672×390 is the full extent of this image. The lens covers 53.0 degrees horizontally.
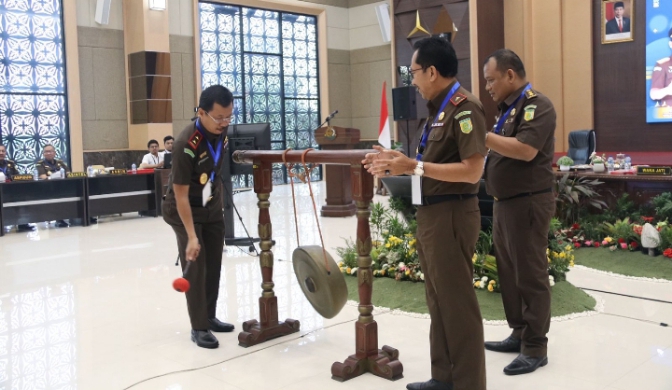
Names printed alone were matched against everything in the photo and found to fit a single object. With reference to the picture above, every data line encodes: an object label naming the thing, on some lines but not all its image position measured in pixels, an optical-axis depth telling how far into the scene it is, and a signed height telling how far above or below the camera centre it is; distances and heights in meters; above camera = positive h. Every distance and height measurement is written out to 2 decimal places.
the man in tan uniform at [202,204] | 3.54 -0.25
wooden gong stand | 3.14 -0.66
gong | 3.34 -0.63
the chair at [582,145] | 8.58 +0.06
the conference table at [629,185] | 6.22 -0.34
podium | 9.22 -0.31
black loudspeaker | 10.93 +0.83
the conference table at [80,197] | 8.65 -0.50
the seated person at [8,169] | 8.77 -0.09
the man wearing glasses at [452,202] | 2.47 -0.18
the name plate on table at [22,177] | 8.65 -0.19
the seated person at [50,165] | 9.27 -0.04
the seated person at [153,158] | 10.48 +0.03
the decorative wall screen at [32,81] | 10.52 +1.31
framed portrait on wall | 9.47 +1.84
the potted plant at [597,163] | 6.83 -0.14
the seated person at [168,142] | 10.71 +0.27
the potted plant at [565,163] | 6.94 -0.13
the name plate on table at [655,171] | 6.18 -0.21
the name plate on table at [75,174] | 9.23 -0.17
